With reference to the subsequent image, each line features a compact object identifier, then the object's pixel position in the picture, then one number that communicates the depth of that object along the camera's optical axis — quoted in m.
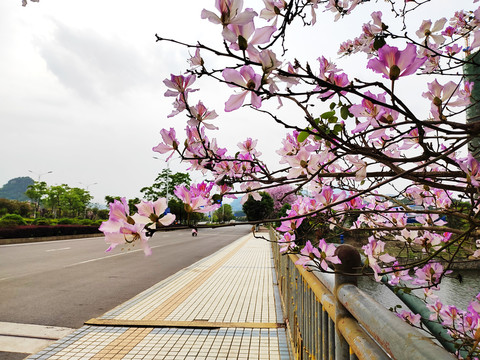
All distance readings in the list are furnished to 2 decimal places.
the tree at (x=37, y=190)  42.38
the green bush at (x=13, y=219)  18.57
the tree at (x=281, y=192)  27.29
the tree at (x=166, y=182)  52.50
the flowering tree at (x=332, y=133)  0.86
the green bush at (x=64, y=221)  25.39
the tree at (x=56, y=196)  43.22
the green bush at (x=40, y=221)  23.17
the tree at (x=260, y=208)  37.60
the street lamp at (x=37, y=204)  45.08
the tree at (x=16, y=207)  44.09
